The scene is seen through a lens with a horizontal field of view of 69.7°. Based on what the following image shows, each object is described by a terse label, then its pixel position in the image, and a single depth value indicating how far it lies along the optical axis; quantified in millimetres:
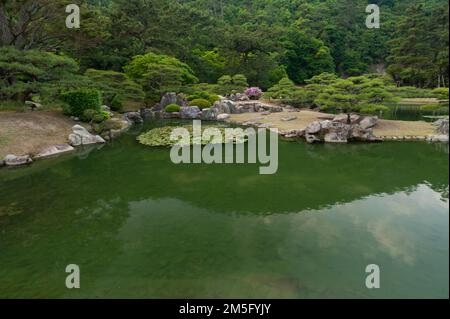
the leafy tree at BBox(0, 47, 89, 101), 14429
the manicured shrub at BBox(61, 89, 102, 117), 17719
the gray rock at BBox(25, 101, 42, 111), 17806
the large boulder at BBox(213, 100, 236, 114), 24952
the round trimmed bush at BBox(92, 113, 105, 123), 17578
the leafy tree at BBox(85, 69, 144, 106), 21812
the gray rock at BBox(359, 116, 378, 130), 16369
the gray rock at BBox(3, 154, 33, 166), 12117
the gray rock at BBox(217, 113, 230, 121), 22952
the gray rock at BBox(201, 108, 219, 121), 23519
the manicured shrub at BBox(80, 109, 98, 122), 17375
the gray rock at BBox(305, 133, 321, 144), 15109
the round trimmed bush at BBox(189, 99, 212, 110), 25688
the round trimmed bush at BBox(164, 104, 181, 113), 24516
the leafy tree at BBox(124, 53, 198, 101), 25047
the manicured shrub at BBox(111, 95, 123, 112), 23397
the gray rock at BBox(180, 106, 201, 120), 24203
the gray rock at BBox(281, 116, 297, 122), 20783
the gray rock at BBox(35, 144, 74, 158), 13344
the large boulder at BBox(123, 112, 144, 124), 22469
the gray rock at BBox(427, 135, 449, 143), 14089
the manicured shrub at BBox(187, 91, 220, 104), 27125
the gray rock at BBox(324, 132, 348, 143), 14996
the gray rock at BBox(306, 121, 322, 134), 15438
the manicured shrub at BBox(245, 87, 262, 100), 31750
